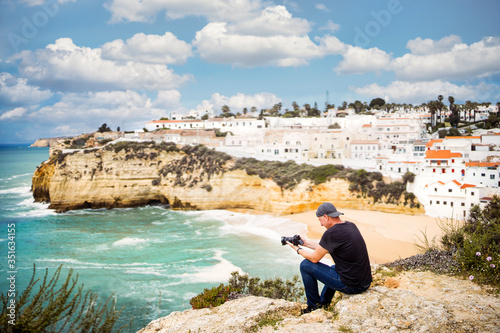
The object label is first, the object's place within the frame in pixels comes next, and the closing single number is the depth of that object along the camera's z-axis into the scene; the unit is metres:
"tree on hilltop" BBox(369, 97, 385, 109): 79.19
